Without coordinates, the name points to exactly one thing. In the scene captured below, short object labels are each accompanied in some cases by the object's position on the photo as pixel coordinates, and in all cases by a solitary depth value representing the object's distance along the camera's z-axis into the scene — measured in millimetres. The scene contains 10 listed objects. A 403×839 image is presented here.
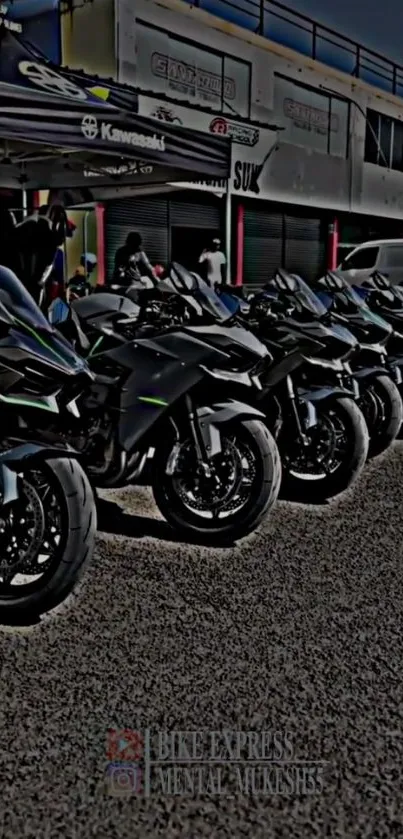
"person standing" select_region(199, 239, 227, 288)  11016
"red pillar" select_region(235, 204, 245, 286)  19453
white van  14633
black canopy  6402
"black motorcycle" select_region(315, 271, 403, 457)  5652
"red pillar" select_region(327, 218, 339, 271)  23250
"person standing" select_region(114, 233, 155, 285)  6562
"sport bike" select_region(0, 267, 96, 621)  2922
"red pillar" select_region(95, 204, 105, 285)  15367
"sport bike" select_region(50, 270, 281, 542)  3934
